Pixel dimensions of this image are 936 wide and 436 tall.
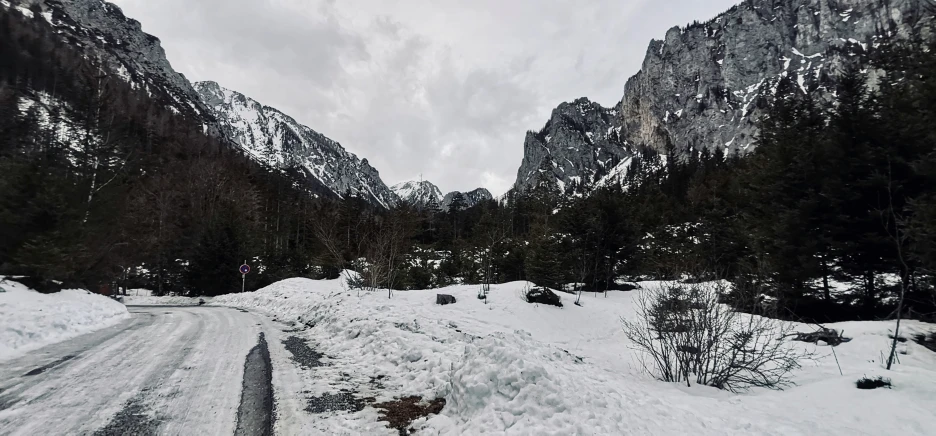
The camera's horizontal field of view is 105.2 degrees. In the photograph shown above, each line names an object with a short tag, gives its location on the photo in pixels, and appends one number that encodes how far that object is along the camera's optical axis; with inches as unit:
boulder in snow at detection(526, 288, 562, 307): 575.2
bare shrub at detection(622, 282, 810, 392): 248.4
